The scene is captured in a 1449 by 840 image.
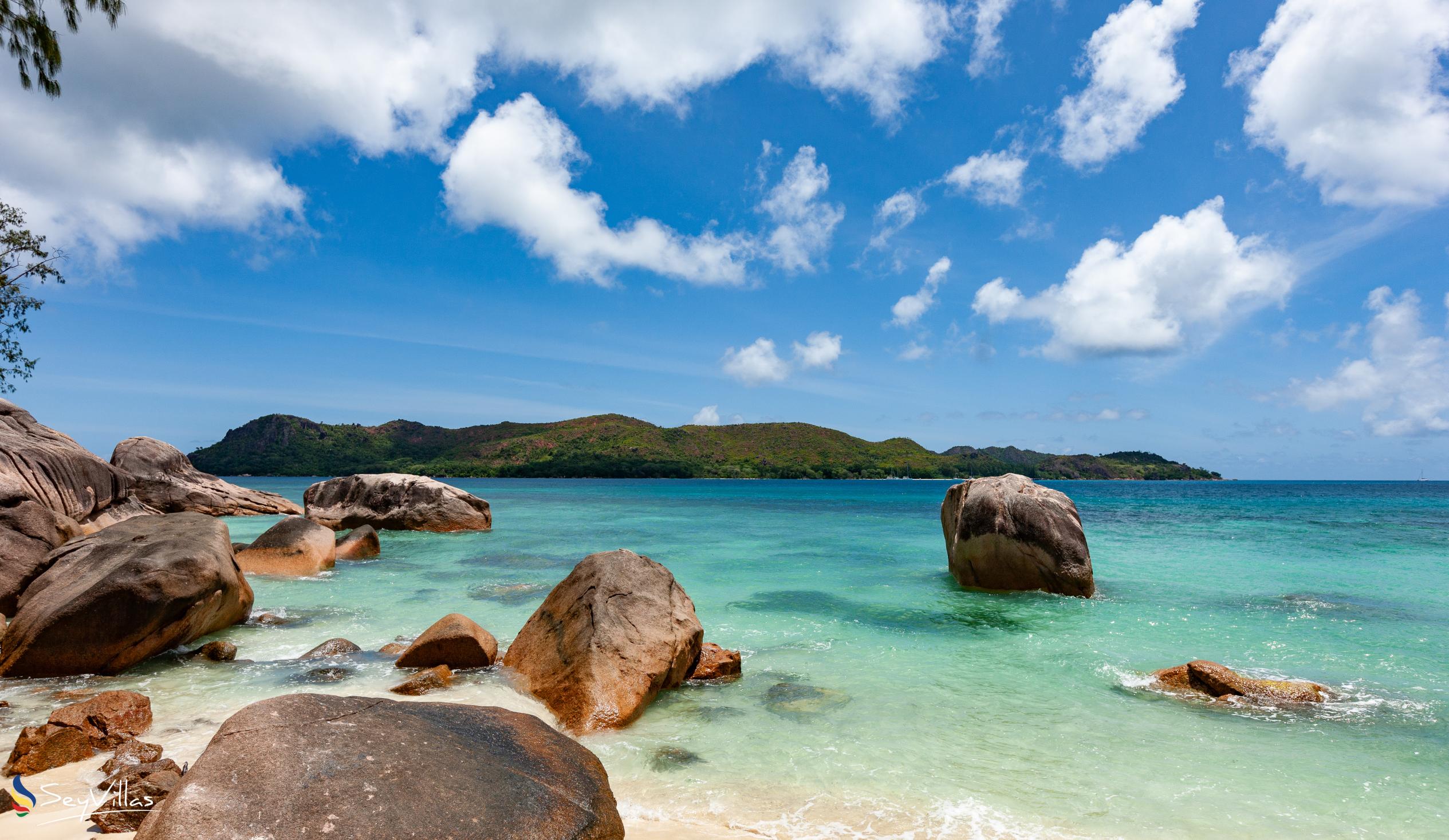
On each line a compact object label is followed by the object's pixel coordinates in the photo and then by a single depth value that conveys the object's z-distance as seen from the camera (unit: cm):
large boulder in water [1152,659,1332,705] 728
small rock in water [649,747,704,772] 559
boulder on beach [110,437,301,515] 2620
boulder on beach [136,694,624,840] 329
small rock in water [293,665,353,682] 739
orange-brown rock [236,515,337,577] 1511
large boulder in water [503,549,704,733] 664
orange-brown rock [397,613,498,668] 789
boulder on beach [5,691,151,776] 488
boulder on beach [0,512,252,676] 748
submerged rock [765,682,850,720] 695
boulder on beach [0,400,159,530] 1479
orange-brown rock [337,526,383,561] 1797
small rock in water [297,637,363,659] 838
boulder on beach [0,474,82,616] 902
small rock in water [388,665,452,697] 691
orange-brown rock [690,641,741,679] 800
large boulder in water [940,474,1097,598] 1305
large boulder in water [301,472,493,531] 2553
